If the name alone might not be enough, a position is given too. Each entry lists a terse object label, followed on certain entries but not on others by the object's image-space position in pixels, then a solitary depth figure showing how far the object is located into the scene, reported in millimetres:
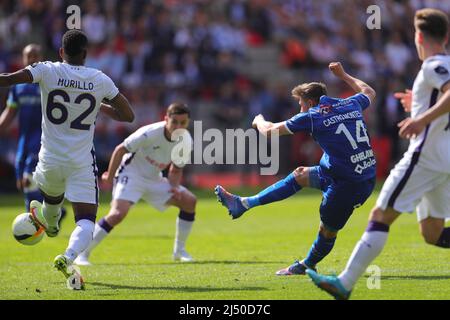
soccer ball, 19922
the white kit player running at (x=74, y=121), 18906
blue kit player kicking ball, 19375
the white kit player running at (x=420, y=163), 15648
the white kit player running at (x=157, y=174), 24219
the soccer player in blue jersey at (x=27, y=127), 29281
